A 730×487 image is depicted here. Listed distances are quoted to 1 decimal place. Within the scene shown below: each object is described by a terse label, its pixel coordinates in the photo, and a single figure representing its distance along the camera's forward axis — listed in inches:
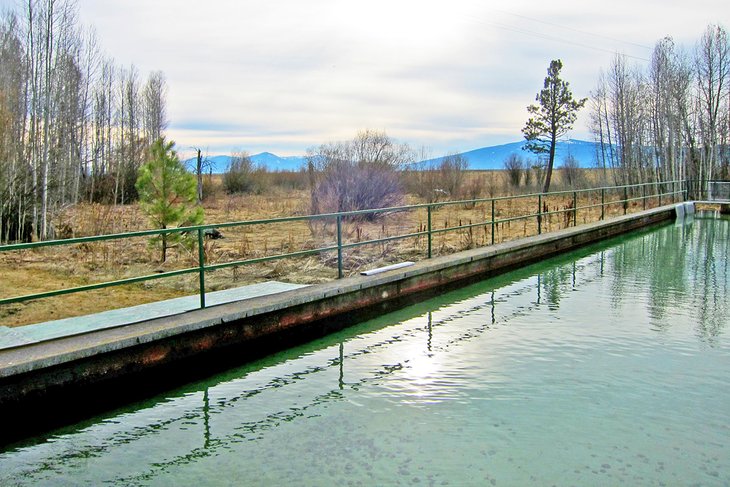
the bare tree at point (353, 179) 725.3
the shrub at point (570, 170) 1809.5
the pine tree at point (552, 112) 1923.0
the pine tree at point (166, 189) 476.4
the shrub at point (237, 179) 1603.1
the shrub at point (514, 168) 1876.2
